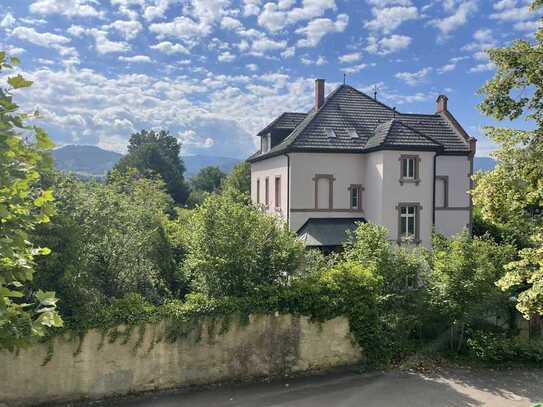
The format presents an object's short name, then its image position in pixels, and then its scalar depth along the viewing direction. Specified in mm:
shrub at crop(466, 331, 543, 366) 12820
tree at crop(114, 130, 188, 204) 67875
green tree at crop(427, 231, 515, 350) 12349
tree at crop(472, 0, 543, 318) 9047
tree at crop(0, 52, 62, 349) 4605
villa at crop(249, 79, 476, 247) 21828
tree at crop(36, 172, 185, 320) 9992
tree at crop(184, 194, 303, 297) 11539
